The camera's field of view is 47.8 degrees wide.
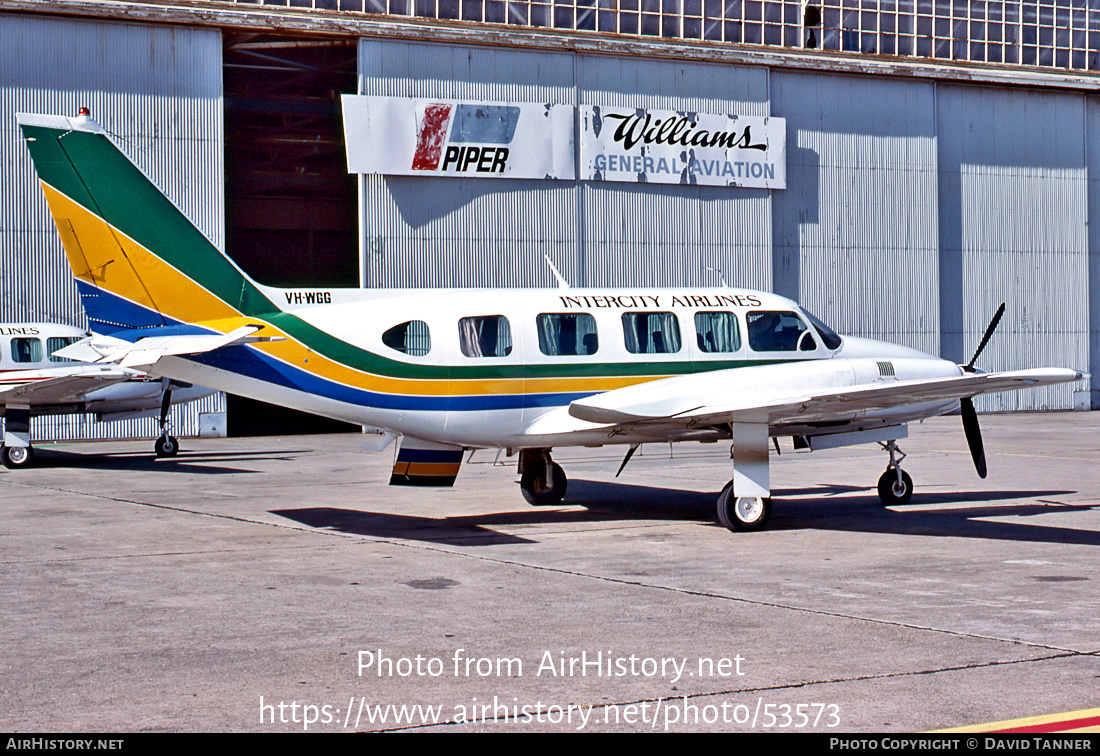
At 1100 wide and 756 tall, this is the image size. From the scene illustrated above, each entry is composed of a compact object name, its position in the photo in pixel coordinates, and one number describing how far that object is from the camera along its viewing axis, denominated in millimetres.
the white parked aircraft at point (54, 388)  24438
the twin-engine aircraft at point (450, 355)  13719
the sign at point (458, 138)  36656
